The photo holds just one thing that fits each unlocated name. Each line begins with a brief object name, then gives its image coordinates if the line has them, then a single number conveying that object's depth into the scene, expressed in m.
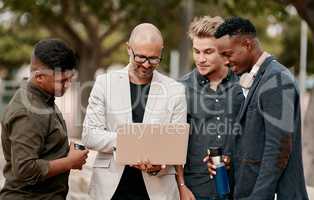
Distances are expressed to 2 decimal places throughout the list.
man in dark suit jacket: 6.20
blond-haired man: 7.47
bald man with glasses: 7.03
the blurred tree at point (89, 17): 25.56
